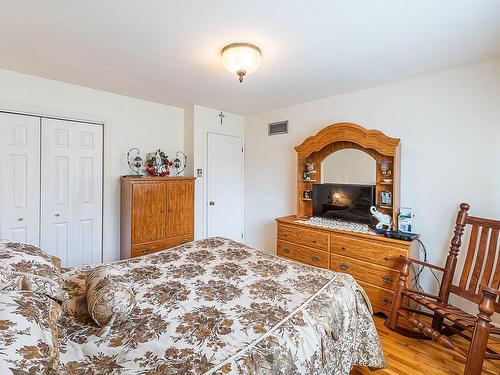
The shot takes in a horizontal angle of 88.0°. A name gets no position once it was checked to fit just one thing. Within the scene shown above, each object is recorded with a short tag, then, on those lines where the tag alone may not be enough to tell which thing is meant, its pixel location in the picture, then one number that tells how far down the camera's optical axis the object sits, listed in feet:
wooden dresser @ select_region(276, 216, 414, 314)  8.18
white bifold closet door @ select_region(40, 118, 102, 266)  9.42
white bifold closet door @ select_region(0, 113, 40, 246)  8.55
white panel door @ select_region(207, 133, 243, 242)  13.29
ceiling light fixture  6.62
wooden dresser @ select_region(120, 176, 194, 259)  10.12
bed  3.31
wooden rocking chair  5.27
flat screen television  9.89
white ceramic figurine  9.14
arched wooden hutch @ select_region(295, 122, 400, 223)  8.95
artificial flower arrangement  11.32
